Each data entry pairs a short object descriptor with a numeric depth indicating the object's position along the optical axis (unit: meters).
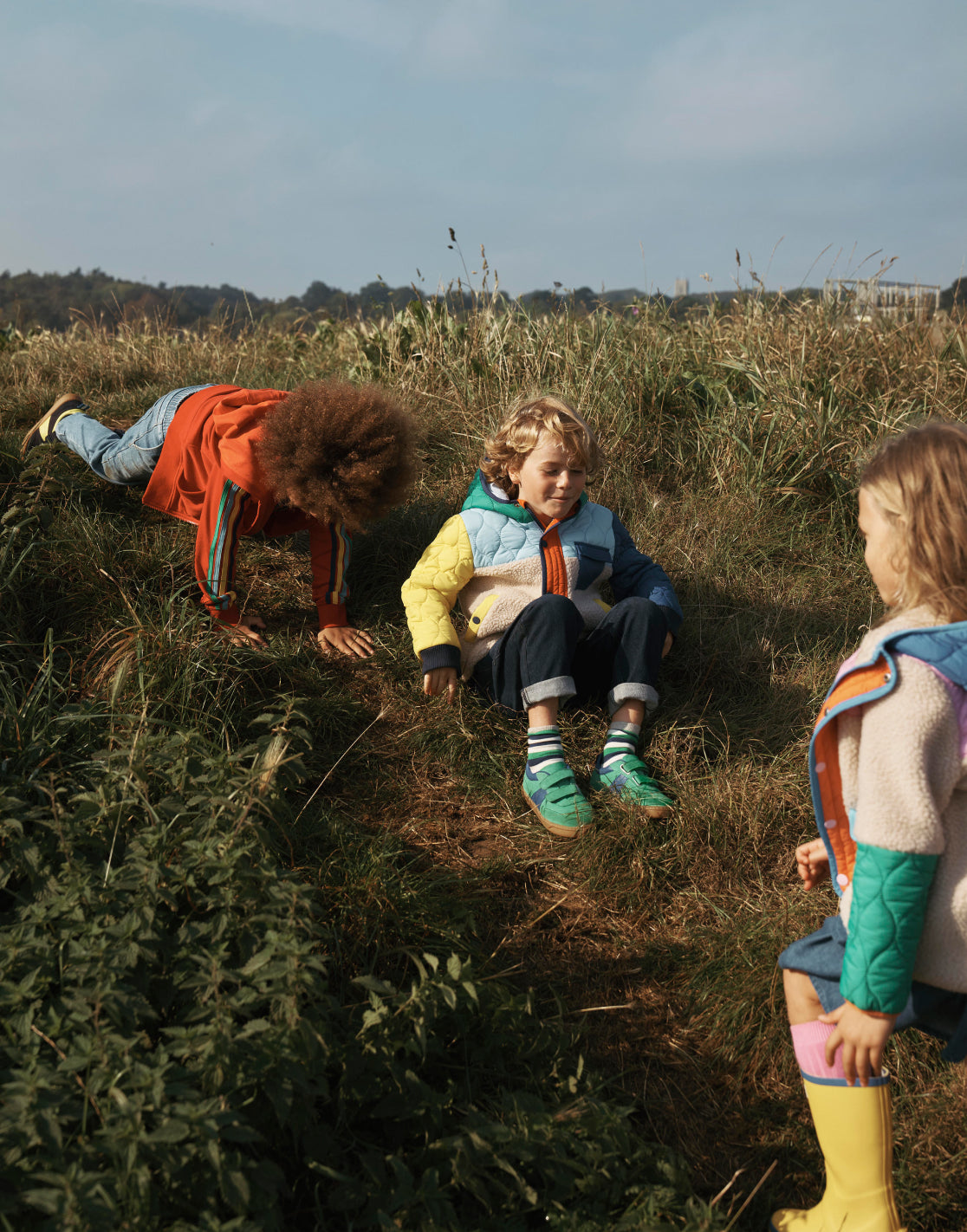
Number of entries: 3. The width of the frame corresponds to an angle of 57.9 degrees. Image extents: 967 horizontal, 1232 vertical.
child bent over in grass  2.92
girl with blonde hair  1.36
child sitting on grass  2.75
